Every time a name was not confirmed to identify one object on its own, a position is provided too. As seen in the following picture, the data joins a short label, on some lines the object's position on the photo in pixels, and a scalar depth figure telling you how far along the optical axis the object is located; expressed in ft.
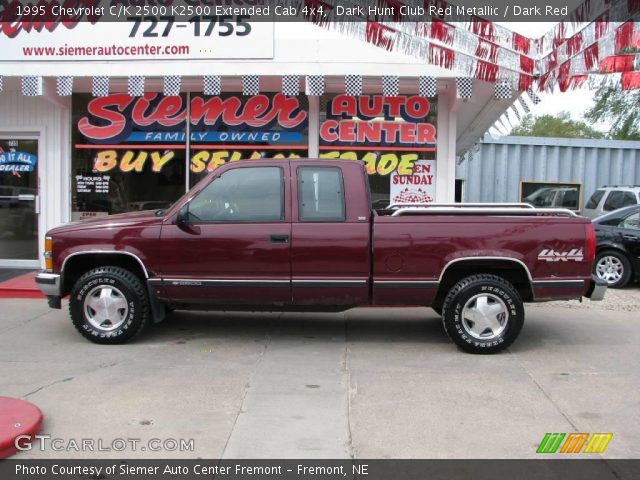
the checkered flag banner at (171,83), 29.55
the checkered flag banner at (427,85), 28.66
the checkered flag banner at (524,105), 29.76
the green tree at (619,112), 70.48
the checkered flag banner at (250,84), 29.35
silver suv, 43.47
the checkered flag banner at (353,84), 28.76
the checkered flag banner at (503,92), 27.45
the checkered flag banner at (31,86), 29.90
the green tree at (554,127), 176.76
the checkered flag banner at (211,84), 29.19
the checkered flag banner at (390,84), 29.01
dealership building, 29.50
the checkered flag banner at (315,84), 29.12
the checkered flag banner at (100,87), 29.48
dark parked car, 32.83
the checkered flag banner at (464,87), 28.50
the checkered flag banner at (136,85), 29.35
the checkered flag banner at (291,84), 29.22
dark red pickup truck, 19.33
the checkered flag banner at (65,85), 29.94
